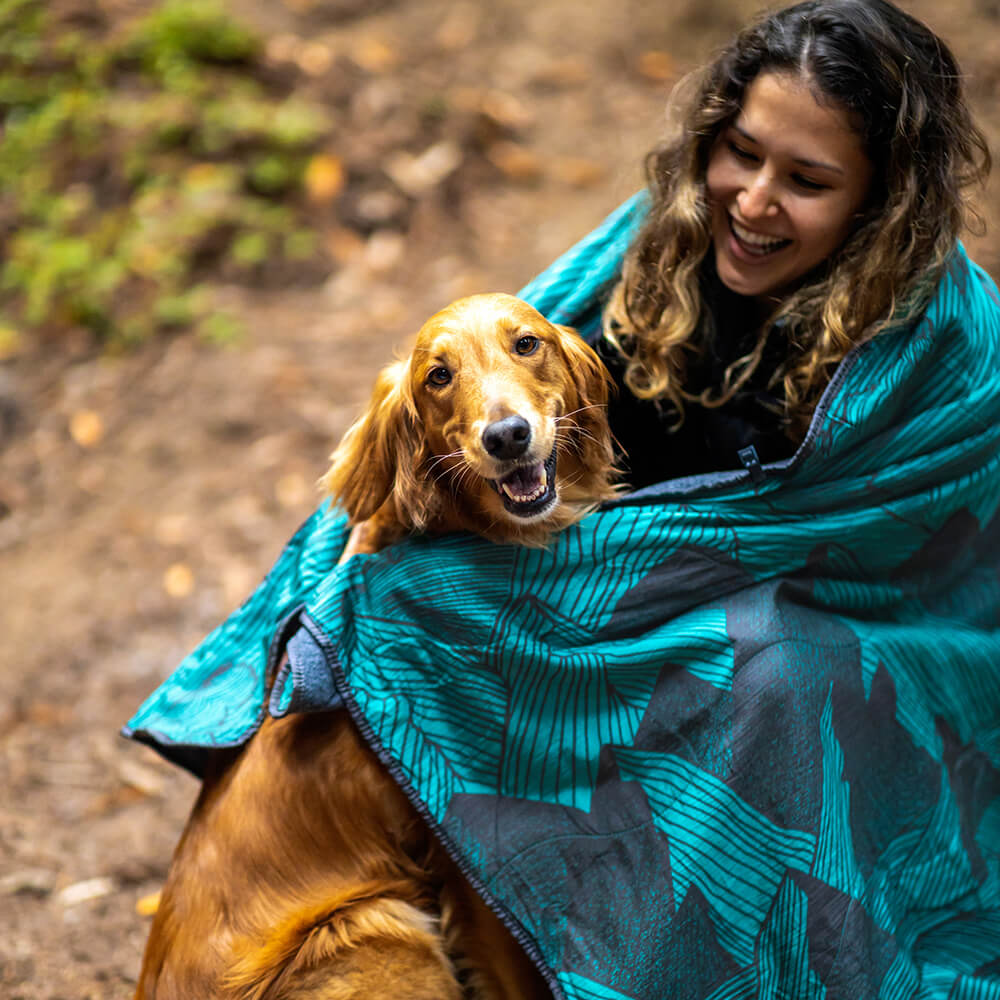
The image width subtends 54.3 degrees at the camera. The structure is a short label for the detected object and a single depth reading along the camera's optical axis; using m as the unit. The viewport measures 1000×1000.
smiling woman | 2.32
